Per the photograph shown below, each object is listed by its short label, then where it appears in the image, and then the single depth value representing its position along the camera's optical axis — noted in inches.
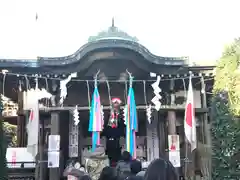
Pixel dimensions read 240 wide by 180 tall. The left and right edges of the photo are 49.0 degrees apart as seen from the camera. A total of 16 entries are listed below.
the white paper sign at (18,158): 366.5
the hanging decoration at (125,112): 346.2
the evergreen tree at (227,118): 307.4
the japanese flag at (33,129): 339.5
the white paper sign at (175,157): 341.8
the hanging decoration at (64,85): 338.9
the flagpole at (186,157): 358.7
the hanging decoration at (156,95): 343.9
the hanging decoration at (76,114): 339.8
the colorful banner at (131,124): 337.7
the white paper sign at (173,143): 351.3
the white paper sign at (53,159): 337.6
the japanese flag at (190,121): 339.0
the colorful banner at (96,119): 337.2
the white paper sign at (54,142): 343.5
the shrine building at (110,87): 354.8
